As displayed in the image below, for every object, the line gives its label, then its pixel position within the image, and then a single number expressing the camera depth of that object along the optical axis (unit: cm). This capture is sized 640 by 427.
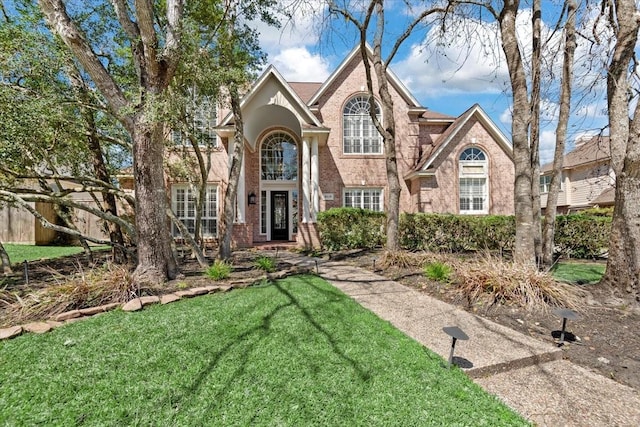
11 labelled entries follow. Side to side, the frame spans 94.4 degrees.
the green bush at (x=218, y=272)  605
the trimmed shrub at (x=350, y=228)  1141
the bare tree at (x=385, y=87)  849
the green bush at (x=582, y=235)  1027
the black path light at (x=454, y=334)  277
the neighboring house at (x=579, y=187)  2020
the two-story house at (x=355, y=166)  1420
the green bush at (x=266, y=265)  707
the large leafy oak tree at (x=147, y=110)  517
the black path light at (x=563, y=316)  333
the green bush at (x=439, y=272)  600
